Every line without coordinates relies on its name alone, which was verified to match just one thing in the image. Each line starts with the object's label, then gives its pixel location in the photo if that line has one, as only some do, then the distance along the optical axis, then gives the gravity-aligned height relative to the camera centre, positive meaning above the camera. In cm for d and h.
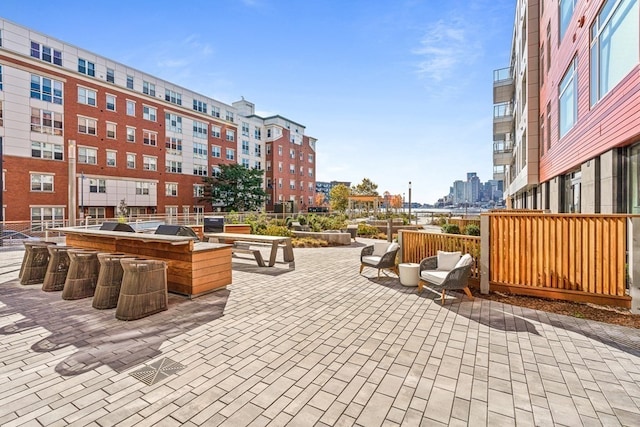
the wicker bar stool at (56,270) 650 -132
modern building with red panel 678 +332
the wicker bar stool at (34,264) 707 -127
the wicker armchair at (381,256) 779 -125
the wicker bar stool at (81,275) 589 -131
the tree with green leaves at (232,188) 3762 +292
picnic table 929 -99
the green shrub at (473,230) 1017 -69
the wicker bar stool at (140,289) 480 -131
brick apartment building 2286 +759
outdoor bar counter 598 -100
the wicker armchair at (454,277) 579 -135
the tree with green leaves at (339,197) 4991 +241
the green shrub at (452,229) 1111 -71
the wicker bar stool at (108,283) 531 -132
